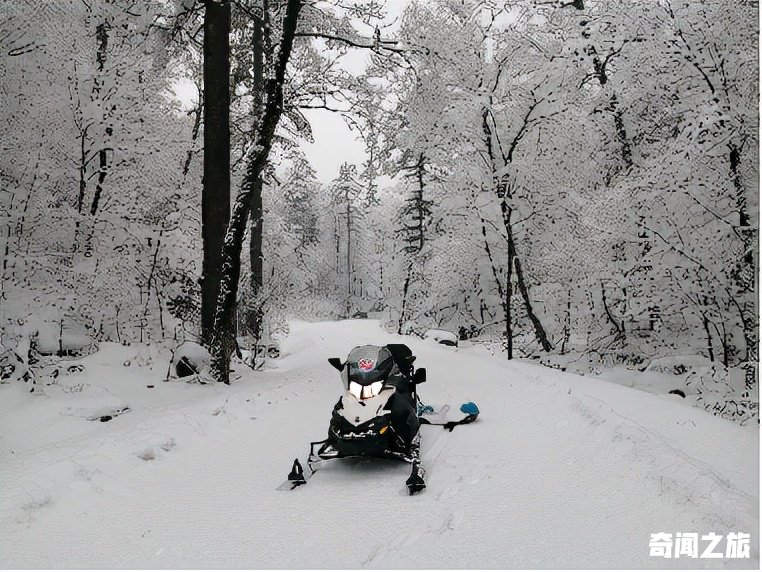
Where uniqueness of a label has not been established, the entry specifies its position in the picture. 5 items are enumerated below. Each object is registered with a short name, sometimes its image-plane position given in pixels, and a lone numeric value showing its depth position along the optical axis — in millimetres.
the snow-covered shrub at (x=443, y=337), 23172
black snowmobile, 5613
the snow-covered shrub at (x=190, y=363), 10367
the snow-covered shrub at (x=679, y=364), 11430
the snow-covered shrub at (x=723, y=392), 9141
